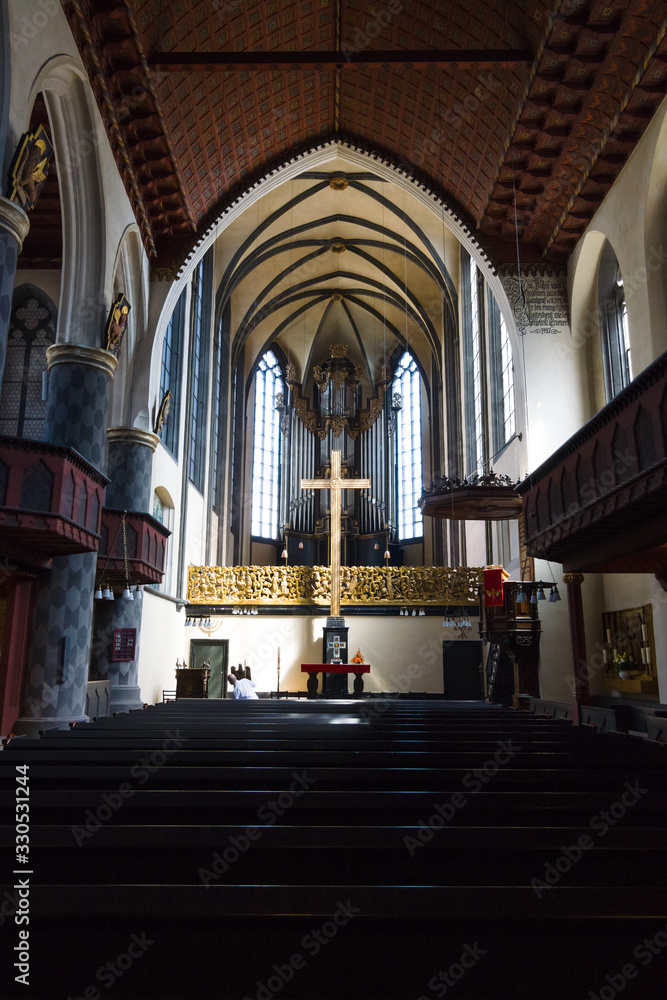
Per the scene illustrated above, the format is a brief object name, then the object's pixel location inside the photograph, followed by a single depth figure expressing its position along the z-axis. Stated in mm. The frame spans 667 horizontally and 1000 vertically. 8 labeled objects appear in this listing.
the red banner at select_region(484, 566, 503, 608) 12477
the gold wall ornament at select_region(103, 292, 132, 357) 10883
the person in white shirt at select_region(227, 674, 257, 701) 12719
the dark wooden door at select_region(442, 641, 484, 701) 17328
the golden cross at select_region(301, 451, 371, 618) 17656
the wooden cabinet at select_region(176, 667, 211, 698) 14508
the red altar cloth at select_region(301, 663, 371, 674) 14133
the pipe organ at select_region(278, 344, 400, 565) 25641
